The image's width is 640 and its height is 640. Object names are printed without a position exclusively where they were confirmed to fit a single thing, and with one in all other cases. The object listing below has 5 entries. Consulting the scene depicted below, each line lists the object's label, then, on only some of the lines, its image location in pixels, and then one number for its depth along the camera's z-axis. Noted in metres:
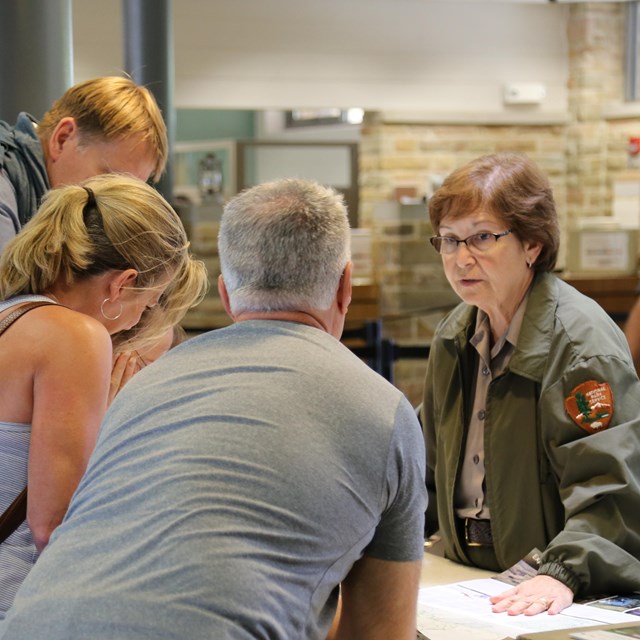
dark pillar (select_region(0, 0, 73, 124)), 4.46
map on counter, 2.96
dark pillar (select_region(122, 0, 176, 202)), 6.44
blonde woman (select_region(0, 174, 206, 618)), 2.98
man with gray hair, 2.56
